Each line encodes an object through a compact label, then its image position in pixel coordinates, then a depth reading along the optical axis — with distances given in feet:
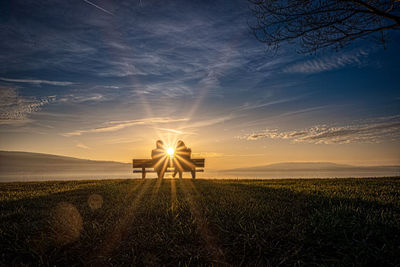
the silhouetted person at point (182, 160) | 46.47
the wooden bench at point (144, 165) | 45.16
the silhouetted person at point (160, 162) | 44.98
